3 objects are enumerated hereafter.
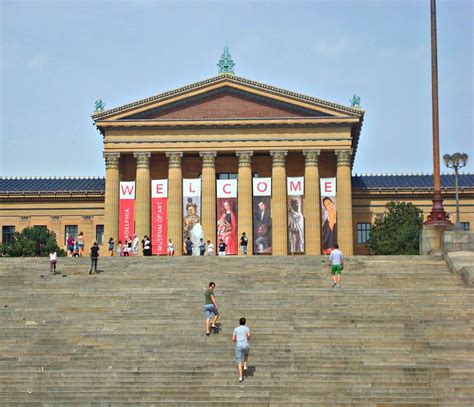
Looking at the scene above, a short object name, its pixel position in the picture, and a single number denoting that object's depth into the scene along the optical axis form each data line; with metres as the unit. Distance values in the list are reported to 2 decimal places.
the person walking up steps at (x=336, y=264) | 36.72
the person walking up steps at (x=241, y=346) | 26.83
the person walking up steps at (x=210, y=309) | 30.44
